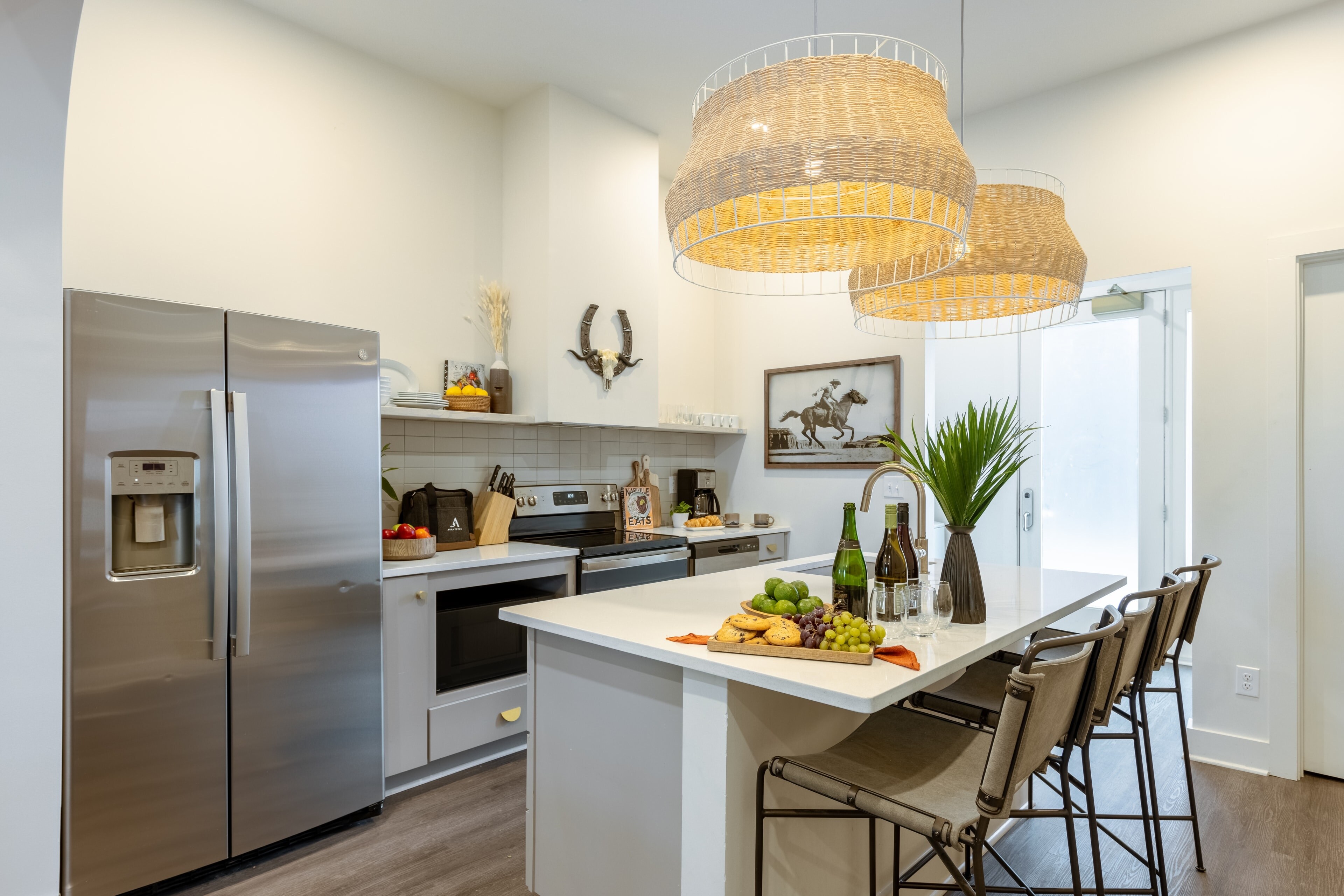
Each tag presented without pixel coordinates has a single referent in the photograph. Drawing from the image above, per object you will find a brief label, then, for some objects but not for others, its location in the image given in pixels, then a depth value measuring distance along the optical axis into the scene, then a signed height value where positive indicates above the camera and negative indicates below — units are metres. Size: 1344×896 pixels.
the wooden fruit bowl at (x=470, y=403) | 3.46 +0.22
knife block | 3.52 -0.33
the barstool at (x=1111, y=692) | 1.63 -0.65
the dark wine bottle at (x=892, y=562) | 1.84 -0.28
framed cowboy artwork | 4.25 +0.22
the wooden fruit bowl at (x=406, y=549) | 2.88 -0.39
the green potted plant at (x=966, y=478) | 1.93 -0.07
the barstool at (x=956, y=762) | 1.29 -0.67
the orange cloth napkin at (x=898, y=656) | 1.49 -0.43
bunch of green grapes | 1.53 -0.39
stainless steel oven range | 3.45 -0.47
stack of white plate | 3.18 +0.22
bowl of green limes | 1.78 -0.37
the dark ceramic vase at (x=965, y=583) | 1.92 -0.35
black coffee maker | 4.75 -0.27
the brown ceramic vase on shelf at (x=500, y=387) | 3.69 +0.31
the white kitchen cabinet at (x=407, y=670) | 2.71 -0.83
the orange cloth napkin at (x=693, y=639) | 1.63 -0.42
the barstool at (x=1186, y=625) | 2.07 -0.51
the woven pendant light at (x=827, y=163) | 1.37 +0.58
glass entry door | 4.41 +0.07
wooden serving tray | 1.49 -0.42
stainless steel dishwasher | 4.04 -0.60
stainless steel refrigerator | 1.98 -0.41
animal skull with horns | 3.78 +0.49
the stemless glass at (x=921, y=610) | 1.71 -0.38
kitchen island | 1.50 -0.66
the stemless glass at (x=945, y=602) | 1.79 -0.37
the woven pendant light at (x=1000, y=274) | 2.04 +0.52
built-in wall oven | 2.91 -0.77
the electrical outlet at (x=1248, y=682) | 2.99 -0.94
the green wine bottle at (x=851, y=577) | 1.84 -0.32
